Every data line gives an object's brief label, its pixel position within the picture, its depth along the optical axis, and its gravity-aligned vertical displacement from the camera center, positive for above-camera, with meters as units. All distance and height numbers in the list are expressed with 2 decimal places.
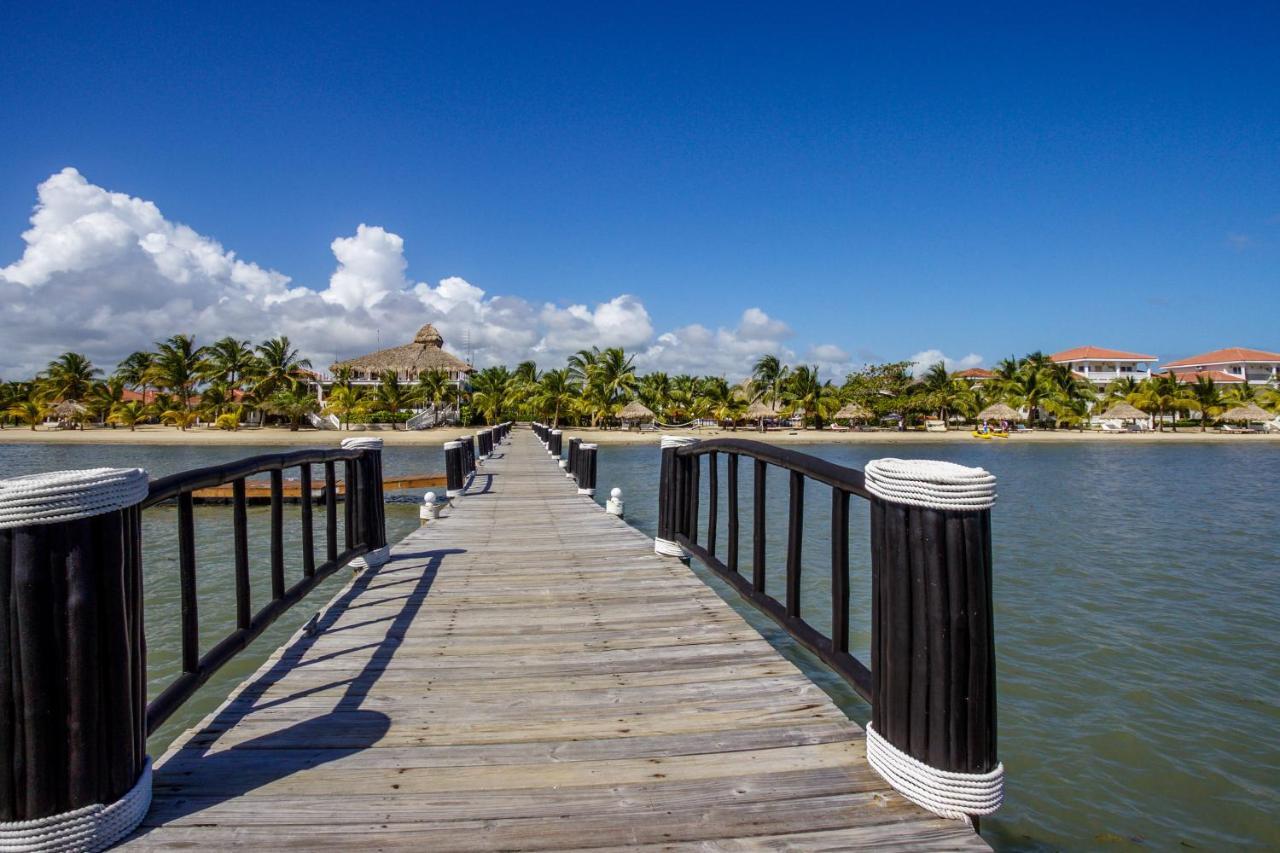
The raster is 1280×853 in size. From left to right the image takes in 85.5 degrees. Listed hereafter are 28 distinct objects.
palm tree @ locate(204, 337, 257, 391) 55.50 +4.48
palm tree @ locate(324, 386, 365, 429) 50.75 +0.92
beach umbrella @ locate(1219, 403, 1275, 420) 61.84 -0.90
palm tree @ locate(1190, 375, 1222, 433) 62.55 +0.59
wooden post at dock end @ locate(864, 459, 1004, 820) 2.00 -0.67
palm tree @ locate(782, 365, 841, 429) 62.03 +1.17
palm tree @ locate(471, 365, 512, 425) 57.81 +1.85
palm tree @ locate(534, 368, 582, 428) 57.09 +1.53
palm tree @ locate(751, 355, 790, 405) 64.88 +2.95
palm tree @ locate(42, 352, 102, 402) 61.66 +3.70
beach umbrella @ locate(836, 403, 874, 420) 62.34 -0.31
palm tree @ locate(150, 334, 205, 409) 55.22 +4.16
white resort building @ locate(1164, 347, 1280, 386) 87.12 +4.96
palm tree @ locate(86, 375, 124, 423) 60.00 +1.99
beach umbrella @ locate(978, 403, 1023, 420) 59.84 -0.50
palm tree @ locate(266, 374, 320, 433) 50.53 +0.92
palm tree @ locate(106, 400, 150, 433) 54.69 +0.43
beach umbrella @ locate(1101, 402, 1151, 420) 62.28 -0.65
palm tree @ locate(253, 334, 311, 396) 53.47 +3.91
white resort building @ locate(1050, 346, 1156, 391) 90.00 +5.54
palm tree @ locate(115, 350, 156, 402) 64.56 +4.80
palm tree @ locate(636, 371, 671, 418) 62.33 +1.82
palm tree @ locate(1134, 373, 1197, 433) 61.87 +0.64
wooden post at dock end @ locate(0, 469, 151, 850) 1.77 -0.65
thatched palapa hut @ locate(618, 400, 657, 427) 56.75 -0.05
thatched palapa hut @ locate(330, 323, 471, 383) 60.72 +4.66
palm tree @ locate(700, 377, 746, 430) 61.06 +0.76
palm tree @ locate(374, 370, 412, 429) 53.00 +1.67
